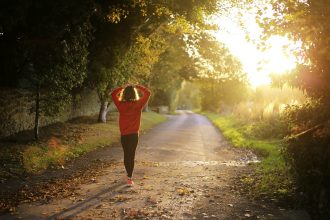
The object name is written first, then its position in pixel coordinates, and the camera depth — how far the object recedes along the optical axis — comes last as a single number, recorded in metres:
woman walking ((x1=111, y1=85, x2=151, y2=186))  9.88
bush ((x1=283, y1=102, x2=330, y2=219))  6.93
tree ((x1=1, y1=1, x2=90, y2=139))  14.36
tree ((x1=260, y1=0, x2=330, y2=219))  6.96
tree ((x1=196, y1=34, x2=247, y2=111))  31.52
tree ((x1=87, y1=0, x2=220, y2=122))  17.72
